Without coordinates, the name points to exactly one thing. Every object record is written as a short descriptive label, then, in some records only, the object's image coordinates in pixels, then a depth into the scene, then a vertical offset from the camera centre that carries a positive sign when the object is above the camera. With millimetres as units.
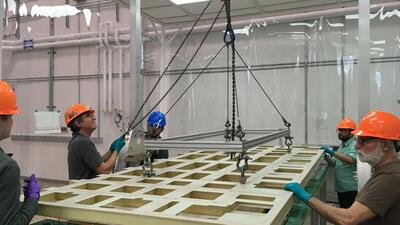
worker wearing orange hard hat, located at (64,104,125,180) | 3279 -393
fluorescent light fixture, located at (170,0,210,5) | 5565 +1717
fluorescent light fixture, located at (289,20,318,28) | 6167 +1494
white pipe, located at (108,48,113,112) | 7750 +651
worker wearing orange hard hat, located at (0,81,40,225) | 1698 -402
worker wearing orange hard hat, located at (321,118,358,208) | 4430 -756
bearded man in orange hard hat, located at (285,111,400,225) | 2057 -460
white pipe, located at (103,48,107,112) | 7789 +665
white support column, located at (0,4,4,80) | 2900 +780
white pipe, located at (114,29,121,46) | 7375 +1537
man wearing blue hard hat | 4548 -271
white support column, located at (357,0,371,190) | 3174 +427
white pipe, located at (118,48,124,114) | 7594 +770
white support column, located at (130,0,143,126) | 3840 +576
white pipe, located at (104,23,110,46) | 7480 +1598
